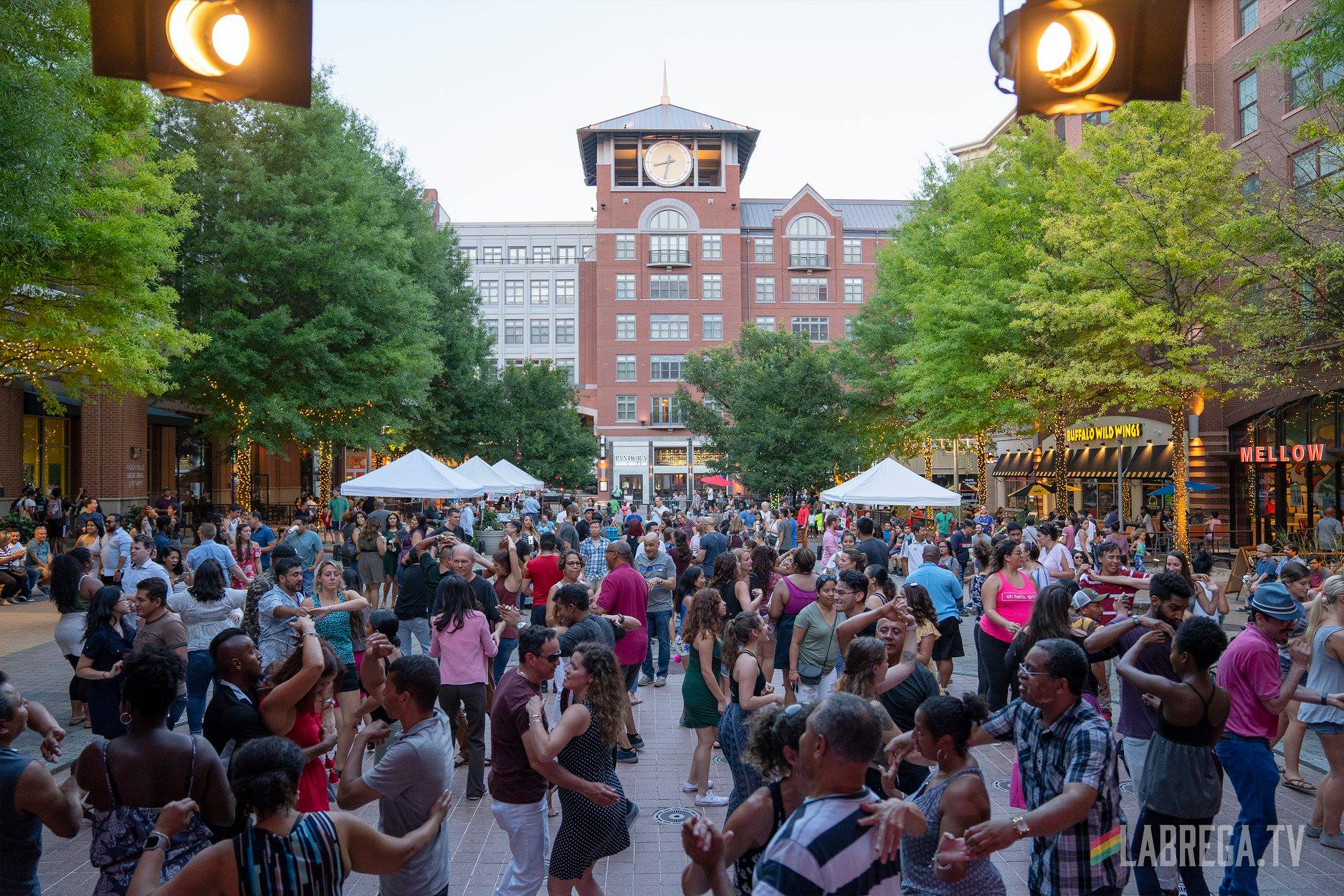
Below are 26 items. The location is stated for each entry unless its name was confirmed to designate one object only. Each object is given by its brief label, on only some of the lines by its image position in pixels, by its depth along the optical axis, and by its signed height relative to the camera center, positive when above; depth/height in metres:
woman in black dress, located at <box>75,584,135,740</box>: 7.12 -1.42
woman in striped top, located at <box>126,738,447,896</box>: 3.22 -1.30
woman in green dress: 7.05 -1.52
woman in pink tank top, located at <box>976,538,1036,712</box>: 8.93 -1.33
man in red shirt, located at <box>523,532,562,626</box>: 10.53 -1.18
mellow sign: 26.72 +0.27
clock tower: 66.88 +14.96
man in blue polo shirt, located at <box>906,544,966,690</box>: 10.22 -1.47
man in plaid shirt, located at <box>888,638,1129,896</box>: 3.93 -1.36
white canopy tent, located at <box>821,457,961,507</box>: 19.59 -0.50
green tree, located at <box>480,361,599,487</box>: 42.31 +1.71
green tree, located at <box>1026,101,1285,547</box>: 23.00 +5.01
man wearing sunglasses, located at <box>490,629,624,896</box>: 4.87 -1.54
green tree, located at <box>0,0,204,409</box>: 11.95 +3.76
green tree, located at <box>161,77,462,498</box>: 26.44 +5.33
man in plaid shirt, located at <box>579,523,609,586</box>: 13.64 -1.31
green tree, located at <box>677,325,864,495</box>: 31.78 +1.33
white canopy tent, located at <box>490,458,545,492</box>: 26.19 -0.23
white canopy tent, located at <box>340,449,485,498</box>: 18.25 -0.25
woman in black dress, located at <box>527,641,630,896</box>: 4.77 -1.47
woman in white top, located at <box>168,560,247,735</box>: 8.20 -1.31
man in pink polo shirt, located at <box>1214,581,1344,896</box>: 5.56 -1.42
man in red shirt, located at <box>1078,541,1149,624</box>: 8.10 -1.02
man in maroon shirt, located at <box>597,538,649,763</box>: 9.35 -1.32
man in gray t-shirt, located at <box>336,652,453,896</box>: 4.13 -1.31
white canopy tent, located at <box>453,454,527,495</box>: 23.46 -0.21
